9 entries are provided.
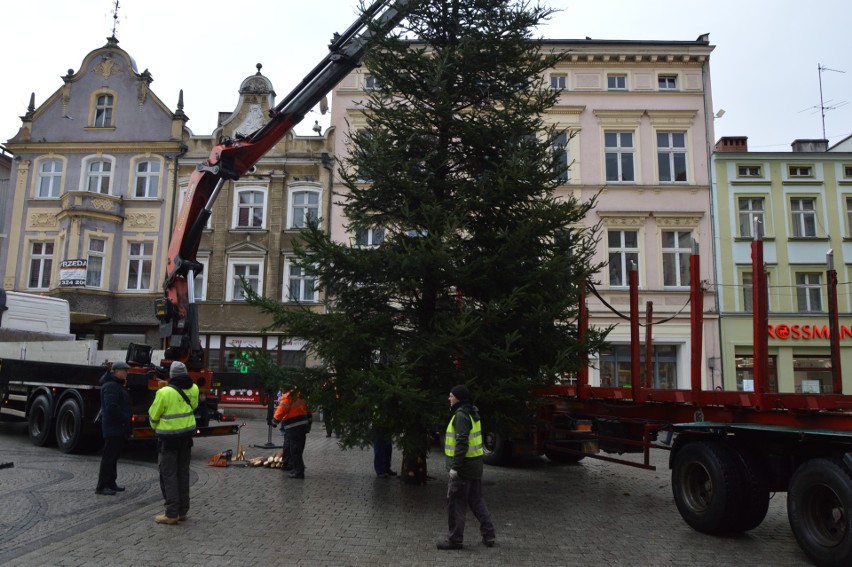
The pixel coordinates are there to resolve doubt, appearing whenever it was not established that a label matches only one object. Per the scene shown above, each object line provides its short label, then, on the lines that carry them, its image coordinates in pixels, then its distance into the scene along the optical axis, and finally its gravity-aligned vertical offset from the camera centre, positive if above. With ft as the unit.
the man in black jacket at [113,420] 28.81 -2.07
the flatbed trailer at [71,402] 38.78 -1.80
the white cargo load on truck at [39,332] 45.01 +3.32
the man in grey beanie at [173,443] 23.95 -2.52
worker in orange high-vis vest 35.01 -2.63
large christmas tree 27.81 +5.99
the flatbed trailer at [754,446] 19.88 -2.12
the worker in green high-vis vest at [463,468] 21.84 -2.88
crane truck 40.16 +2.07
